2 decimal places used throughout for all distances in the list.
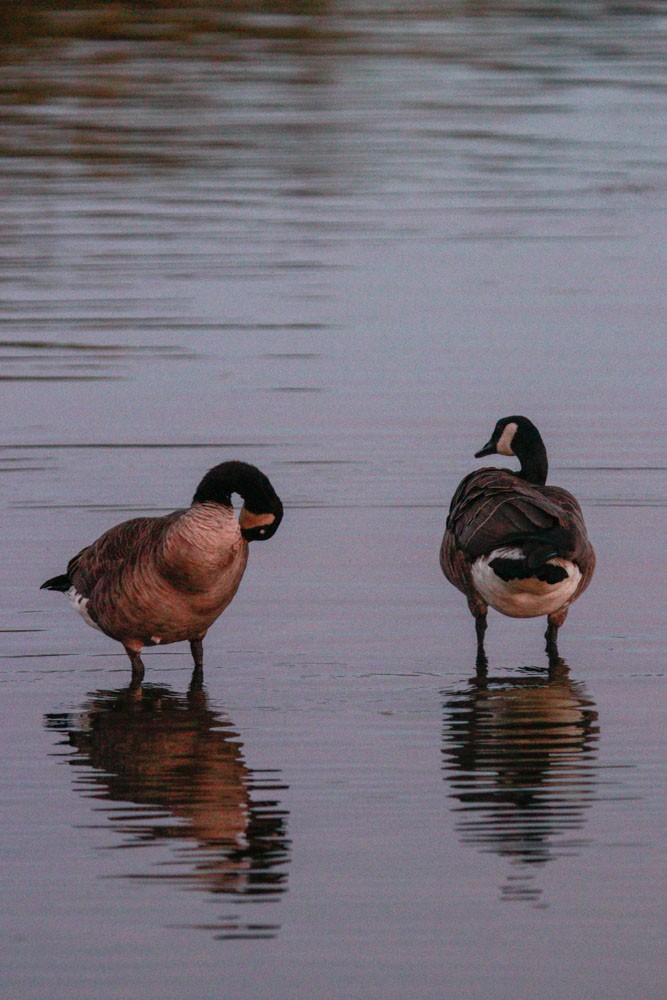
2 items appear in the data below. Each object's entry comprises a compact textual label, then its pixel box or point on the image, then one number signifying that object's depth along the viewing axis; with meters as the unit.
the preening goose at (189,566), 16.70
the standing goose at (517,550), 17.67
